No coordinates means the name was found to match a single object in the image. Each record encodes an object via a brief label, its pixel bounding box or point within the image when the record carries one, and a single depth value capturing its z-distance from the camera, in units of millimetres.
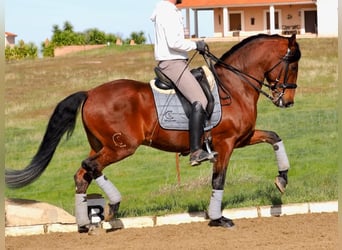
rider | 16377
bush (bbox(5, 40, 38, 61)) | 114138
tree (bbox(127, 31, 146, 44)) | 138788
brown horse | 16945
